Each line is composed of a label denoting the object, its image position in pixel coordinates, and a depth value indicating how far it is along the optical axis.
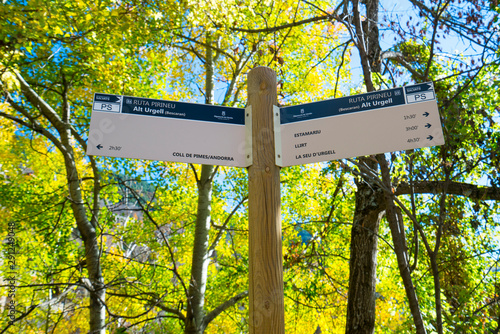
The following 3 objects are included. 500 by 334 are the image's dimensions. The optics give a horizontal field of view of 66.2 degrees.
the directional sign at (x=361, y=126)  1.92
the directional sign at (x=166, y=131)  1.93
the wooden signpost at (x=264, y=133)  1.91
